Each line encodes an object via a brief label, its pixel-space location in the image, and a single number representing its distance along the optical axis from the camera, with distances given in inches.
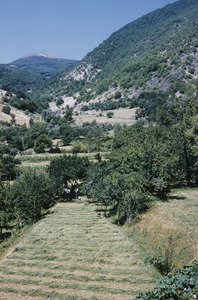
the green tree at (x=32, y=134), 3619.6
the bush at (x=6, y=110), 5329.7
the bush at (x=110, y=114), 5672.2
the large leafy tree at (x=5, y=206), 903.5
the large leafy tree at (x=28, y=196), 984.3
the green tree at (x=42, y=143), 3184.1
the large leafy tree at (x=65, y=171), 1332.4
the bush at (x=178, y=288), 331.6
